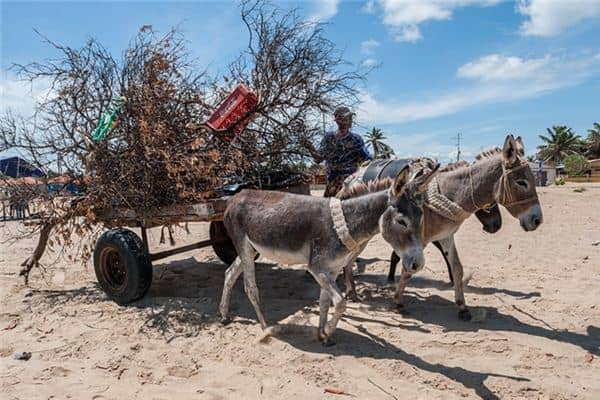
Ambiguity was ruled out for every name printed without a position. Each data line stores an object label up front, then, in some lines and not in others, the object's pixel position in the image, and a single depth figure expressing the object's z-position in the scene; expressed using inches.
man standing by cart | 232.1
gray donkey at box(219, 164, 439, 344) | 133.7
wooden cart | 187.9
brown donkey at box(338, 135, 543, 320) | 161.5
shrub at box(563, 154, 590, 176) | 1264.8
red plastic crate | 195.3
